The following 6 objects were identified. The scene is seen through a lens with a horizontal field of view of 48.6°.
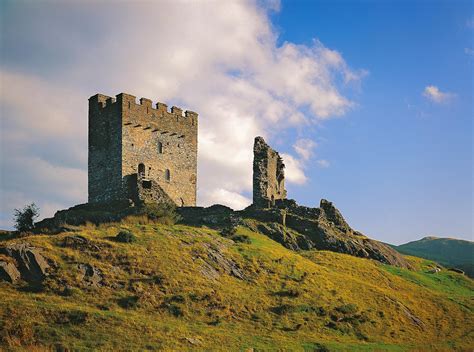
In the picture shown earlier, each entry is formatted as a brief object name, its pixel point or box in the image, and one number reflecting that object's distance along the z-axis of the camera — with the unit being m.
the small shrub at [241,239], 41.53
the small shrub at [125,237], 34.29
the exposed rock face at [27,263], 27.86
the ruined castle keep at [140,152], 49.81
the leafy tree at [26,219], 45.03
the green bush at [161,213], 43.06
